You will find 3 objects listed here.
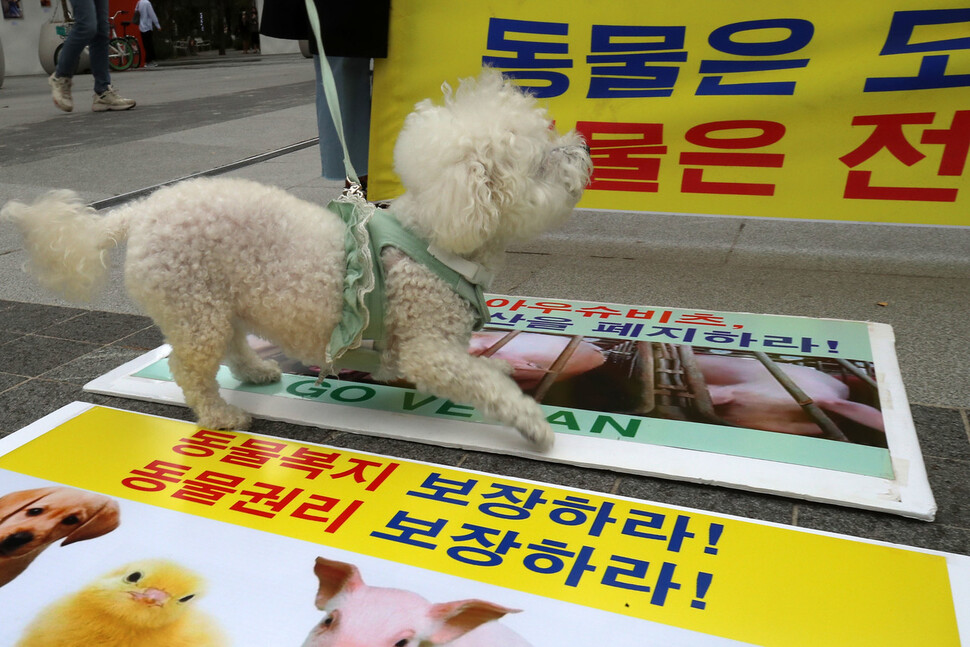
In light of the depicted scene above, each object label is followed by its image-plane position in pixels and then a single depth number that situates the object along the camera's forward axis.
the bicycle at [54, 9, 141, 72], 16.25
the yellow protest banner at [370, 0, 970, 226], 3.07
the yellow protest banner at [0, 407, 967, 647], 1.44
